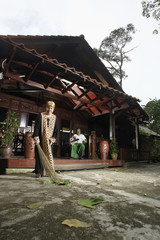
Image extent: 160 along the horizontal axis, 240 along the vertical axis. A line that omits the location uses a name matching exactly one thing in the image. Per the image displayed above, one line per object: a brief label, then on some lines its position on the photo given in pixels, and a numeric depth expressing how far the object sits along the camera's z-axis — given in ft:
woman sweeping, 10.92
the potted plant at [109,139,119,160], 22.65
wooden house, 14.96
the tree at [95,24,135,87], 66.44
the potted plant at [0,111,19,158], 13.25
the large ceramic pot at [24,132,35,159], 14.40
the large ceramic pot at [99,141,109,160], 21.47
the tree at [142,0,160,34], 36.64
